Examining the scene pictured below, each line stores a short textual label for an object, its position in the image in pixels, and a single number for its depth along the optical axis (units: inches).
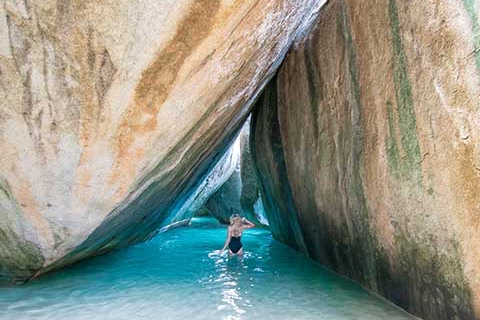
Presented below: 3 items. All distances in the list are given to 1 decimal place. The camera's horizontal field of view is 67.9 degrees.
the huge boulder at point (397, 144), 133.0
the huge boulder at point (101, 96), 152.1
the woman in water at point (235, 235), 351.6
